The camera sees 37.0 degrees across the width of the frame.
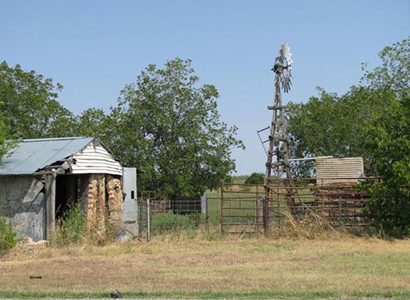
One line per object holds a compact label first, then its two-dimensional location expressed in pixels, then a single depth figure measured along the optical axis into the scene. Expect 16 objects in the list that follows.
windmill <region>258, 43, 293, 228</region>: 26.39
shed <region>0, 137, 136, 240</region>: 18.86
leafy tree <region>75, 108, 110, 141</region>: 32.44
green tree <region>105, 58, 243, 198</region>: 30.89
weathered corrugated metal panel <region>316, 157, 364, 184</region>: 26.16
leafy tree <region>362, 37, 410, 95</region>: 33.97
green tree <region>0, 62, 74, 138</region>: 30.41
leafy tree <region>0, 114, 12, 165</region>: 17.92
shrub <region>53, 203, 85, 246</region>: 18.77
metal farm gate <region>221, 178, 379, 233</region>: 22.23
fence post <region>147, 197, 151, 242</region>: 21.36
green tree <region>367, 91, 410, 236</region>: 21.06
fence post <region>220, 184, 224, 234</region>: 22.45
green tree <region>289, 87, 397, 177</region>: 33.88
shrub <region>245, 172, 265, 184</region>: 67.31
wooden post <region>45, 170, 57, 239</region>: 18.86
